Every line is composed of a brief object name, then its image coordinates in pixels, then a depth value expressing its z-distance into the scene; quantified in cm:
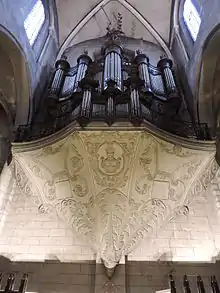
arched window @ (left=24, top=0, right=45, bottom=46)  836
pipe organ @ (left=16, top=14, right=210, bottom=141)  573
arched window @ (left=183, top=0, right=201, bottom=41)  829
